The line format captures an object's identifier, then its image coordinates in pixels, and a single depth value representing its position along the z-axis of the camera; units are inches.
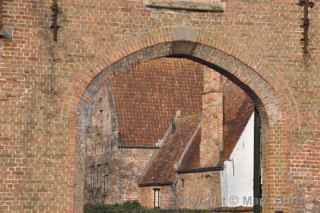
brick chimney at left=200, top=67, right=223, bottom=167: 1488.7
